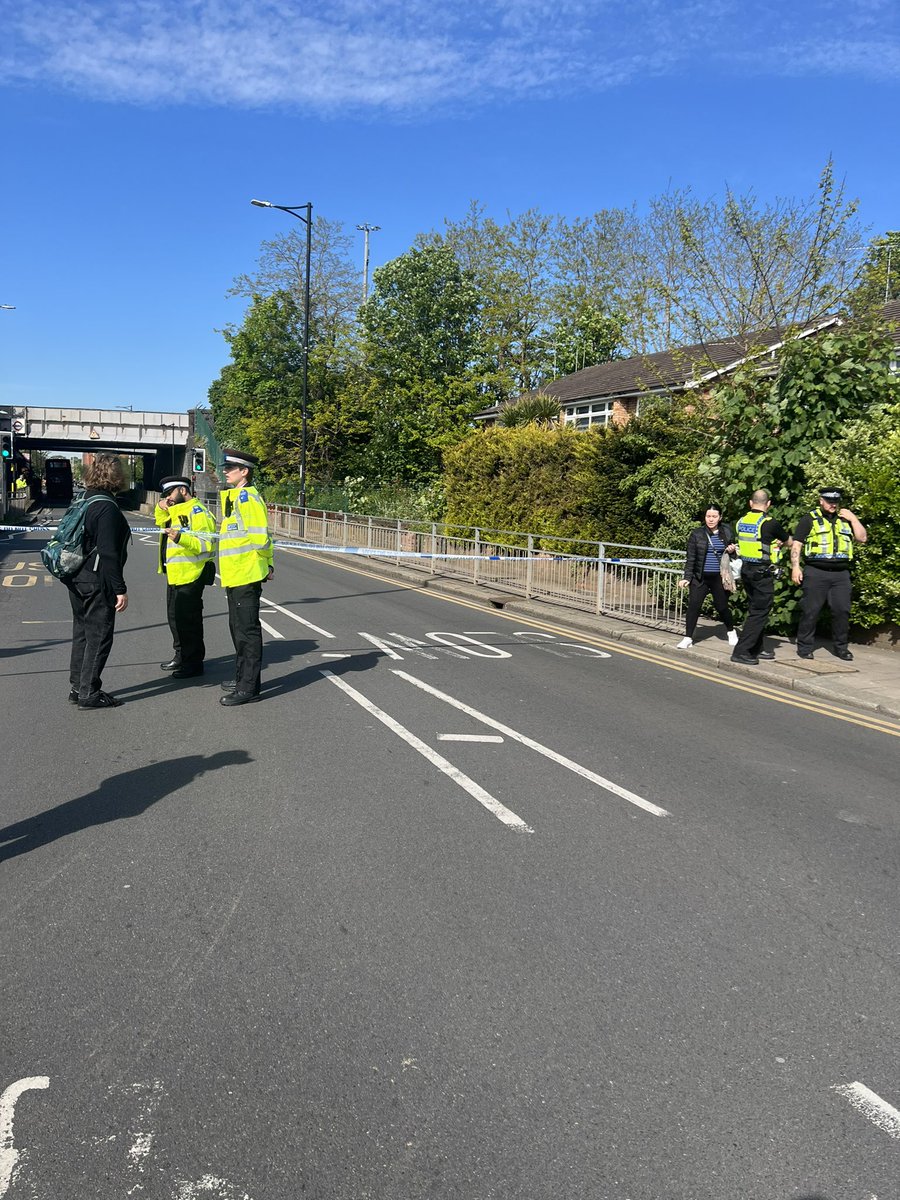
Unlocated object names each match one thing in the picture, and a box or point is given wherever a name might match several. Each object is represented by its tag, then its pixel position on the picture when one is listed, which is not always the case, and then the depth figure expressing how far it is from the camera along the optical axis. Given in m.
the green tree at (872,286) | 14.55
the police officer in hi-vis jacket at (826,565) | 10.49
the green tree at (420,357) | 38.66
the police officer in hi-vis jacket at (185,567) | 8.99
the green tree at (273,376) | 45.68
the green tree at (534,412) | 29.92
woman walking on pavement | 11.53
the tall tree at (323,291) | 47.53
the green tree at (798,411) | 12.04
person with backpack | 7.68
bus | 76.12
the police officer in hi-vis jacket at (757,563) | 10.38
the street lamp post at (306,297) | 32.09
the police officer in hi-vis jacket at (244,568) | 8.00
